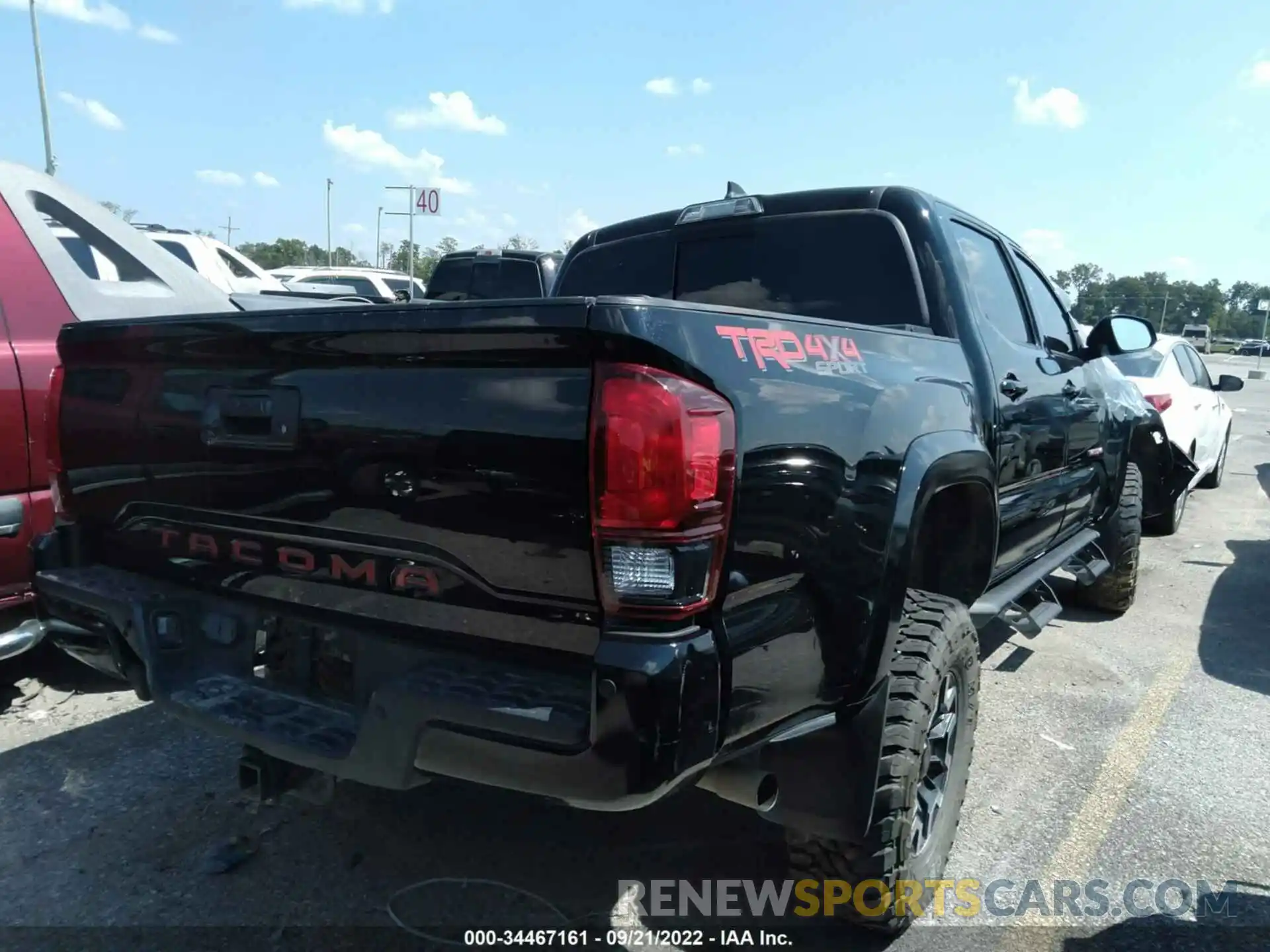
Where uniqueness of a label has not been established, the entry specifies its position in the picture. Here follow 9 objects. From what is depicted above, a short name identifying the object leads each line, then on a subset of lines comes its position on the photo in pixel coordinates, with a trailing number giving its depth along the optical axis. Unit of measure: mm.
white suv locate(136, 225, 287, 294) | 9305
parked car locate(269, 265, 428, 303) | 14745
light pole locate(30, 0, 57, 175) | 23516
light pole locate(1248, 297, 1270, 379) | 28386
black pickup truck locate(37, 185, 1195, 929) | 1777
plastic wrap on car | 4707
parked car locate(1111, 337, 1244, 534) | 7547
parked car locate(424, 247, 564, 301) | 10633
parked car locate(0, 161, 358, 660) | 3477
